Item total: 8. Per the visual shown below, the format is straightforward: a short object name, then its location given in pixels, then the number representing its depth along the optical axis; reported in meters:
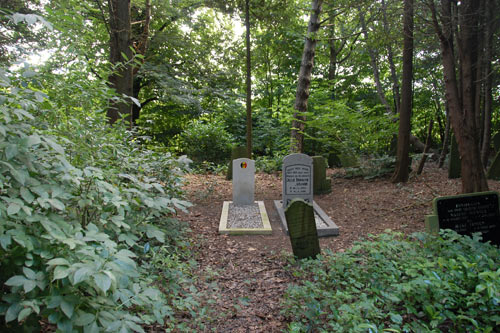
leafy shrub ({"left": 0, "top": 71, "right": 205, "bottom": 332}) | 1.53
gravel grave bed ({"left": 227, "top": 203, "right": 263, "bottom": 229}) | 6.09
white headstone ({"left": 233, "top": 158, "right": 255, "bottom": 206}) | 7.68
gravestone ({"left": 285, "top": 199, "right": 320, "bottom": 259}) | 4.25
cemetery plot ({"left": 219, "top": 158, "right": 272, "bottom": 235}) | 5.78
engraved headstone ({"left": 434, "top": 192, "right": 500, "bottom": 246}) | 3.85
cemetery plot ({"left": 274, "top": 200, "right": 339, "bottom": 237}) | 5.56
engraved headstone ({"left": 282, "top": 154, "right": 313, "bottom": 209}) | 6.58
